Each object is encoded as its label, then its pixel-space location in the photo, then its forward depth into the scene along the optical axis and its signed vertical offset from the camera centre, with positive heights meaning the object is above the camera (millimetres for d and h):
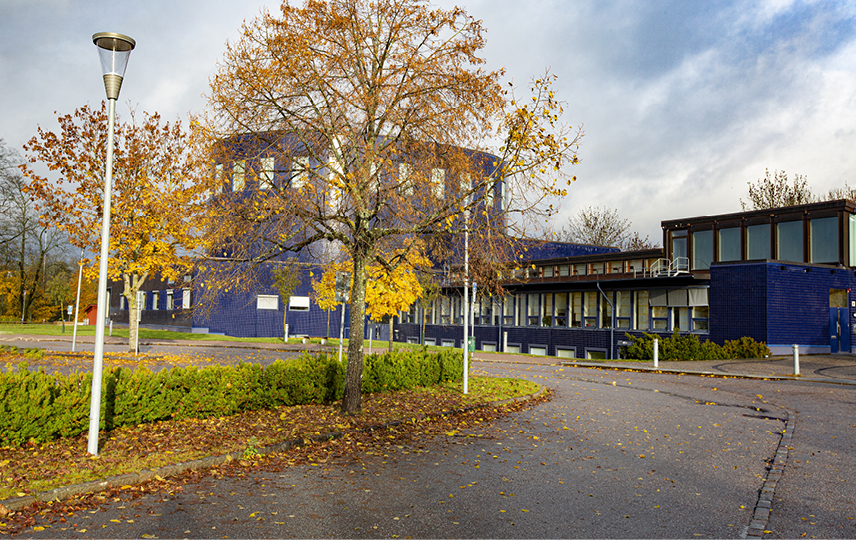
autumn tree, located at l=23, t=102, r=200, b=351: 20406 +3858
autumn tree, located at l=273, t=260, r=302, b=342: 12136 +770
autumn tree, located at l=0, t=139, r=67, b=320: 55031 +4421
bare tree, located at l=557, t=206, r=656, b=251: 58344 +7881
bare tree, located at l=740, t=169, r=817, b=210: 44500 +9177
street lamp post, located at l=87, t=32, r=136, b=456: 7520 +2443
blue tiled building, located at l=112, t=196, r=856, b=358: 27578 +1023
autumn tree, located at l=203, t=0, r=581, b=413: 10094 +3079
